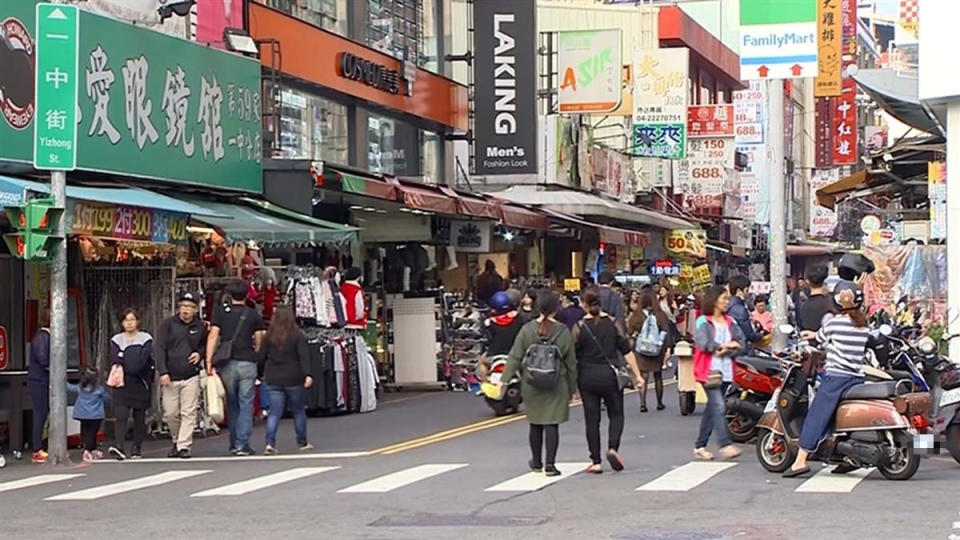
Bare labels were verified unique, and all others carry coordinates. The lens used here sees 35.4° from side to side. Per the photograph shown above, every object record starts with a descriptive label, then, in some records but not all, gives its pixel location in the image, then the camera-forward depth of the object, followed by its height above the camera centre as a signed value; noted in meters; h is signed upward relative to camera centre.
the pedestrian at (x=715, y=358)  14.71 -0.74
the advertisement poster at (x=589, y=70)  35.19 +5.05
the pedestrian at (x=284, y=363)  16.56 -0.85
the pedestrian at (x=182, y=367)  16.59 -0.89
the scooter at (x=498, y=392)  20.67 -1.49
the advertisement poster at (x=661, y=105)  42.22 +5.05
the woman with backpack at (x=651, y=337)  21.70 -0.77
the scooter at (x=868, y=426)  12.91 -1.25
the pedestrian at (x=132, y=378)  16.75 -1.02
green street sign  16.12 +2.19
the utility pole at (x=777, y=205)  18.19 +0.97
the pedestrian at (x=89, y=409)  16.81 -1.36
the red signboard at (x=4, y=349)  17.77 -0.72
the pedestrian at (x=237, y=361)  16.78 -0.83
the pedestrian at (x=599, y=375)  14.02 -0.85
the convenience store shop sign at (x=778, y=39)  17.27 +2.82
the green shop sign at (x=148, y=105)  17.05 +2.40
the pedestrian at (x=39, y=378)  16.78 -1.01
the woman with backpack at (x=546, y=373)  13.73 -0.81
